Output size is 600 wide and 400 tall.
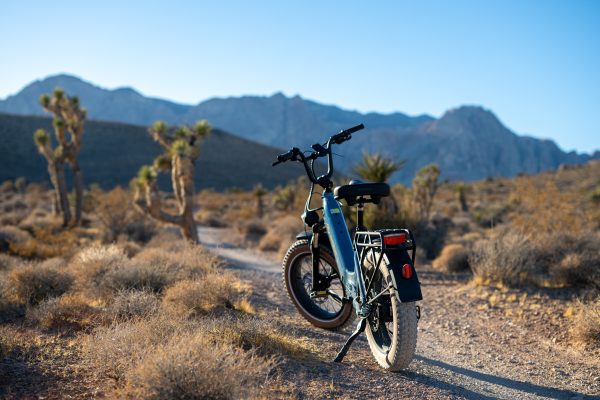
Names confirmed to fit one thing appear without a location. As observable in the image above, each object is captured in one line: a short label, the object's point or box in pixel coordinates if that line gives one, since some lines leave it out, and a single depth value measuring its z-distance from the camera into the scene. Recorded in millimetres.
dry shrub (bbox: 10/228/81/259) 12719
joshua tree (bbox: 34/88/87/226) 20828
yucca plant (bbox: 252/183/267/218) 30598
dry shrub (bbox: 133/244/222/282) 7628
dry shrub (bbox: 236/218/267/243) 21703
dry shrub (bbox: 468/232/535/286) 8430
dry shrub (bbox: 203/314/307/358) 4508
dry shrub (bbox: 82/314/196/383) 3885
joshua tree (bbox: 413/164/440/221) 18312
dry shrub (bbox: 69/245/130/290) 7504
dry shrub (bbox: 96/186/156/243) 17266
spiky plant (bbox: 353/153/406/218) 13625
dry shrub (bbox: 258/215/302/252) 16906
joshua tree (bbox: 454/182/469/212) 33562
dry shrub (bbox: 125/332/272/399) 3262
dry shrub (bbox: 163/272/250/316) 5910
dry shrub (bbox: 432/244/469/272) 11336
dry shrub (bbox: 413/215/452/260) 13992
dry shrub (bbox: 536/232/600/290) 8188
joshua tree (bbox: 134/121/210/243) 14898
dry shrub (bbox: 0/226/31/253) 13997
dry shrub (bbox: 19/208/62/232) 19911
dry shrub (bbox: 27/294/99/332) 5594
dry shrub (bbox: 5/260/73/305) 6945
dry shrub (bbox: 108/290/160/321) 5352
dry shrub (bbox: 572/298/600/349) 5570
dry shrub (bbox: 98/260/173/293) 7000
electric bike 4168
